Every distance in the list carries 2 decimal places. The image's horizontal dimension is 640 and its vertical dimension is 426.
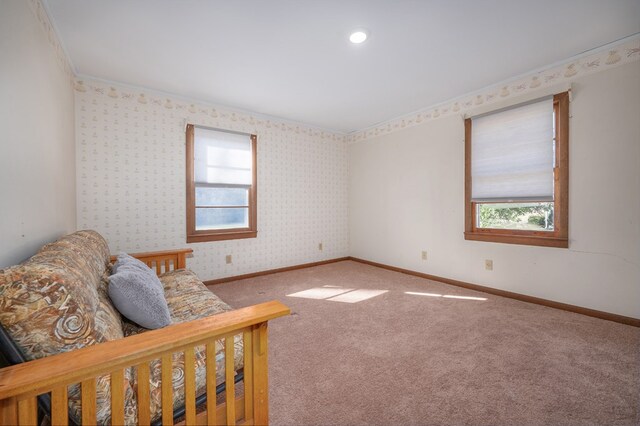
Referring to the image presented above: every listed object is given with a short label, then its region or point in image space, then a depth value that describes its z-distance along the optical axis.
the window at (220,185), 3.40
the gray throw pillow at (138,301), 1.33
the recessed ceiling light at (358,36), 2.08
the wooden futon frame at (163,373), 0.70
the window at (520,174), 2.62
